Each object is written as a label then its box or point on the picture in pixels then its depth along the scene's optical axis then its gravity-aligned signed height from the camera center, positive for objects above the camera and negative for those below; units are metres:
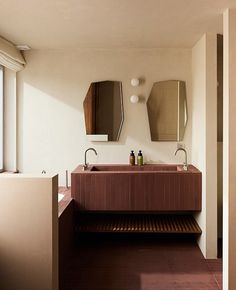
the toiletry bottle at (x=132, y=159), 2.79 -0.22
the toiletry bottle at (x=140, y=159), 2.78 -0.21
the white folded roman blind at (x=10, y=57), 2.41 +0.96
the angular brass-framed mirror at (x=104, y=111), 2.81 +0.38
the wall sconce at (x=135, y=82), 2.76 +0.73
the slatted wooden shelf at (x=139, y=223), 2.45 -0.93
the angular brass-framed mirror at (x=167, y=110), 2.80 +0.38
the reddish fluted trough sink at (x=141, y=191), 2.40 -0.53
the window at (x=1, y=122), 2.81 +0.25
